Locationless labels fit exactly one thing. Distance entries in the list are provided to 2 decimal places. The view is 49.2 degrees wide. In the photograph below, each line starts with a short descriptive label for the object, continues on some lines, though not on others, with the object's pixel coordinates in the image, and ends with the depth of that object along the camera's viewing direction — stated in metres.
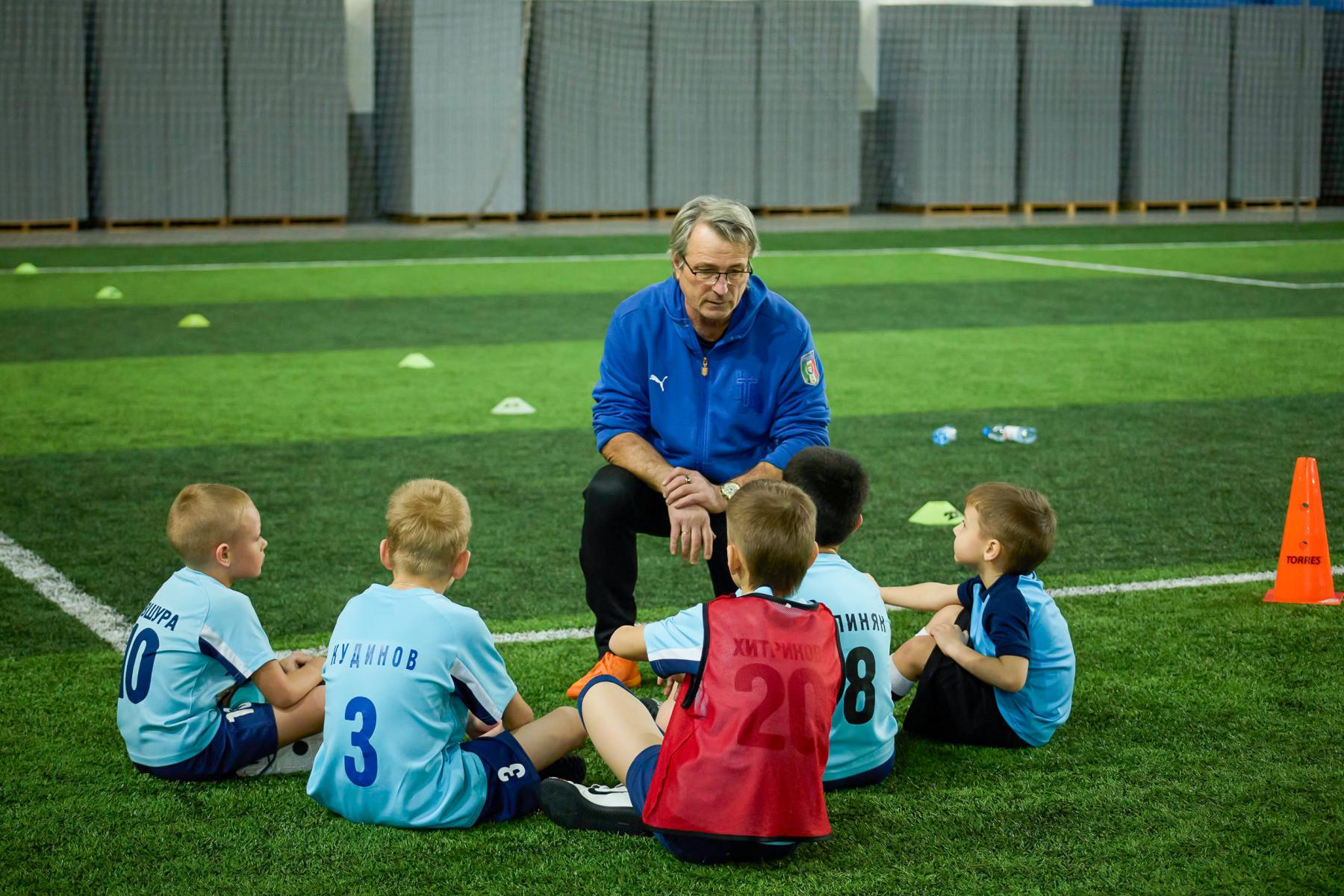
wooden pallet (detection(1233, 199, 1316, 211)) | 27.17
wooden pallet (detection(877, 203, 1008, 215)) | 26.09
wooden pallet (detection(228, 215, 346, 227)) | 23.39
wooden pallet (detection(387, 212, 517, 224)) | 24.03
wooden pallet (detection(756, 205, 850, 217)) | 25.90
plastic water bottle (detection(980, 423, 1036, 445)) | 8.02
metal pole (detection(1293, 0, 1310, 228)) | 22.86
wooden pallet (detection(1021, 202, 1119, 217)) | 25.73
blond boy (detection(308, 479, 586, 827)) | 3.30
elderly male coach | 4.58
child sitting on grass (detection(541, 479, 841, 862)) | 3.08
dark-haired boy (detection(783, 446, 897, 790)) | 3.54
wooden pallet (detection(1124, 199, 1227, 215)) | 26.25
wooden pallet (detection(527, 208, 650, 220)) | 24.52
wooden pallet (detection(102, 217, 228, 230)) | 22.78
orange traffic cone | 5.24
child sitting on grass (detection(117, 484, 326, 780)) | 3.55
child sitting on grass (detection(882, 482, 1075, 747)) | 3.78
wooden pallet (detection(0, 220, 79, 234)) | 21.69
